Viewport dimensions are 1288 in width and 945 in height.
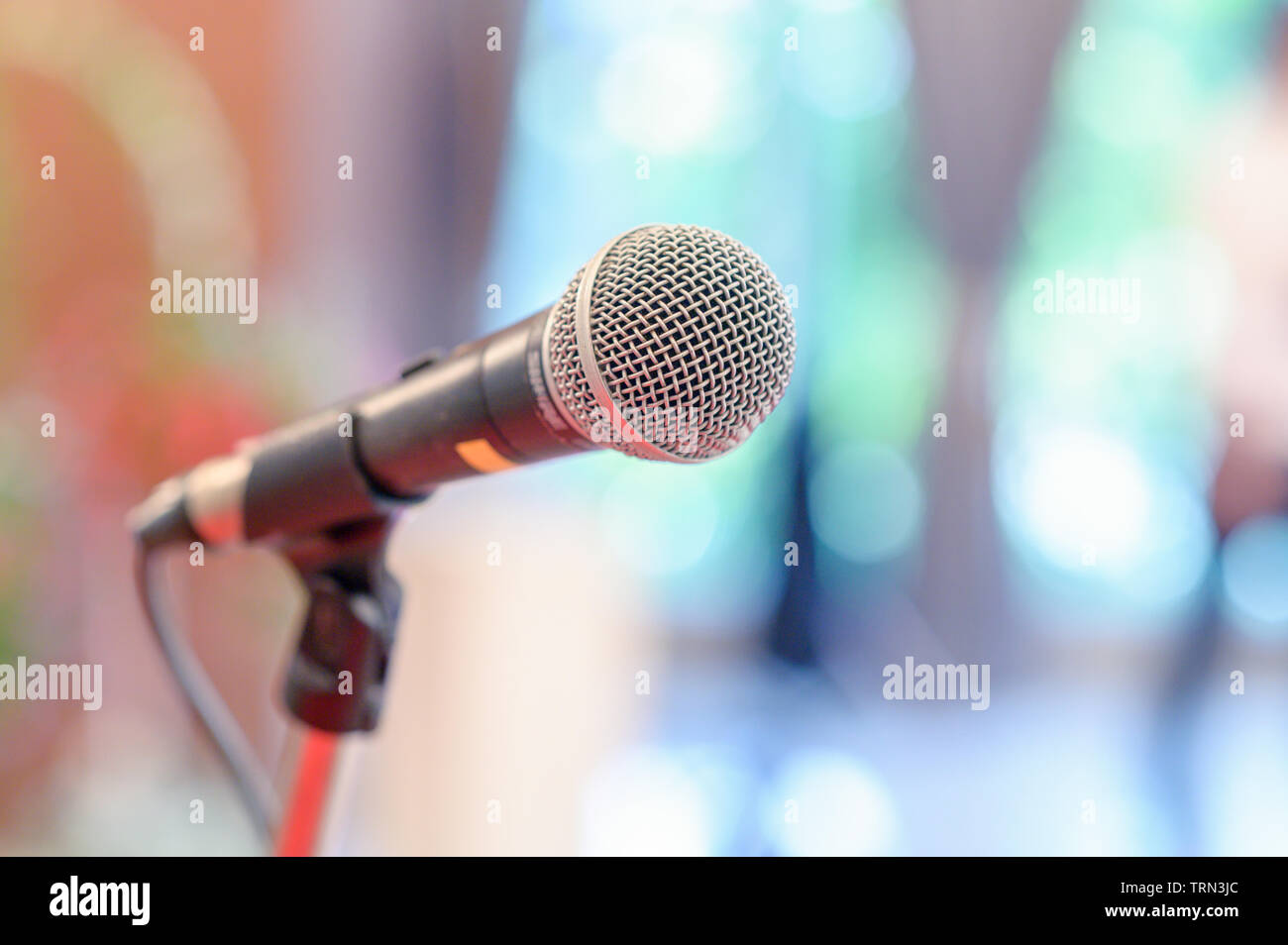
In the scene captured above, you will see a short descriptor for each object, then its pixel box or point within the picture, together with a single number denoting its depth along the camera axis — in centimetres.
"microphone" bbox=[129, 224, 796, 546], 45
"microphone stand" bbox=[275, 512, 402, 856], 51
